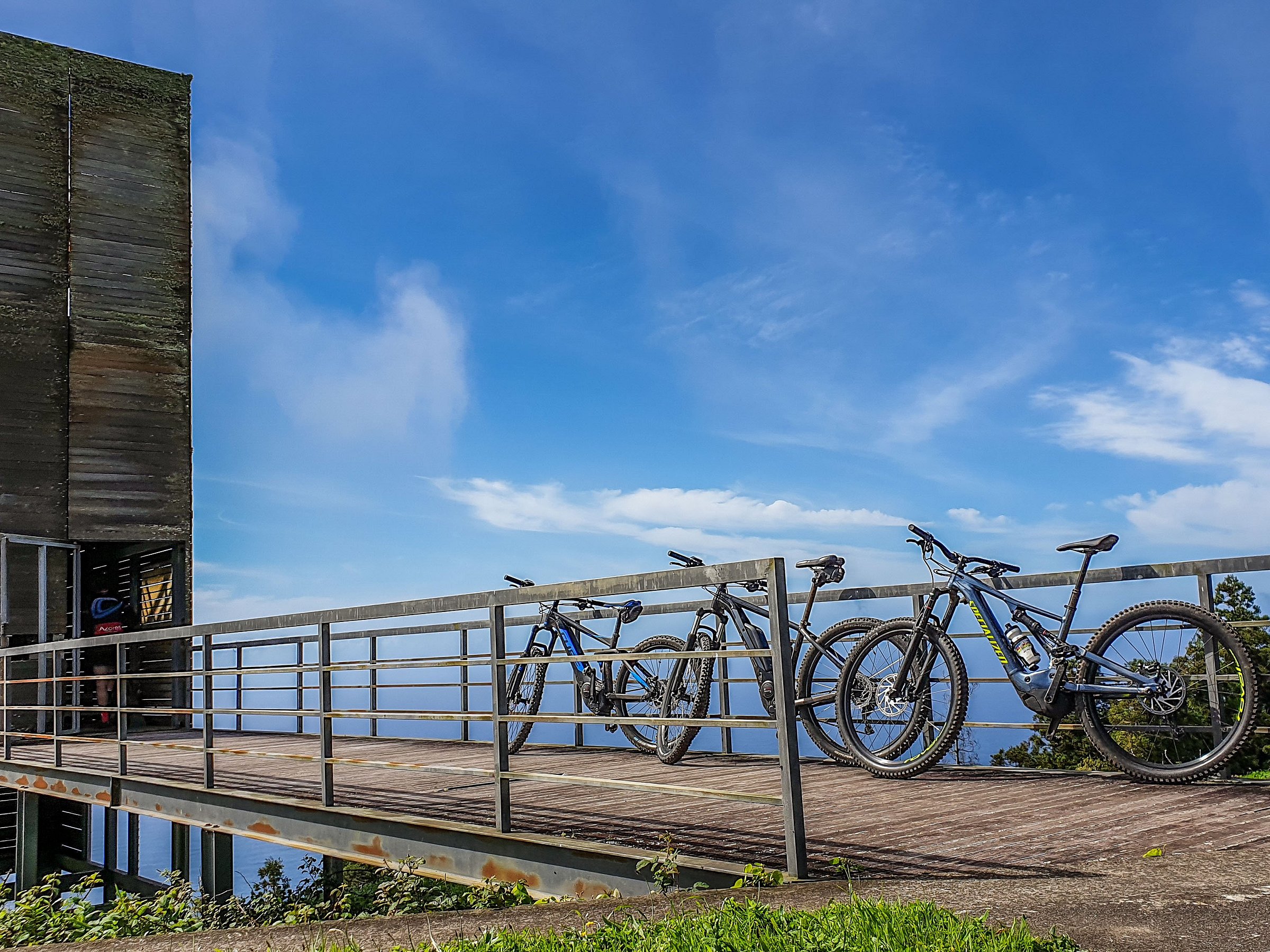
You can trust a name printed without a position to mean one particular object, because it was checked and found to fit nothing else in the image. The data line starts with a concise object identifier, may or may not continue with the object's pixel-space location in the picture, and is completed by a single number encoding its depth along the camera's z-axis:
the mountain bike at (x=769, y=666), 6.30
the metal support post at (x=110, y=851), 12.18
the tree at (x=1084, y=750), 14.75
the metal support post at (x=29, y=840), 11.99
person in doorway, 16.55
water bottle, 5.83
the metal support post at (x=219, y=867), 8.43
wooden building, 15.75
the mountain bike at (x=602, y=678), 7.23
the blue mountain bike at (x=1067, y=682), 5.45
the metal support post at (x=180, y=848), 10.78
